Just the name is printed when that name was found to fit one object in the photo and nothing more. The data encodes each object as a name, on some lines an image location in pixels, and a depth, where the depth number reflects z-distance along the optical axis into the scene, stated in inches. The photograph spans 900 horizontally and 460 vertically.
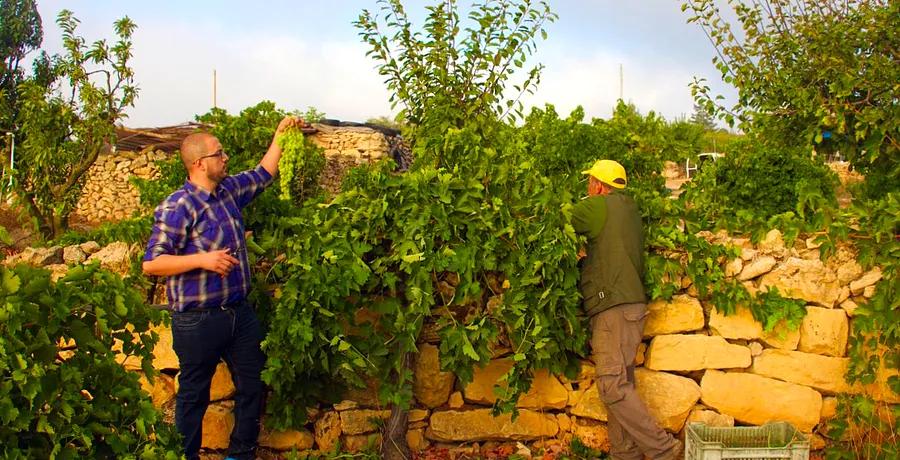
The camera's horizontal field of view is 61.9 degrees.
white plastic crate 155.0
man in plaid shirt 144.6
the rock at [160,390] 176.7
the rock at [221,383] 176.6
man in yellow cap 162.9
